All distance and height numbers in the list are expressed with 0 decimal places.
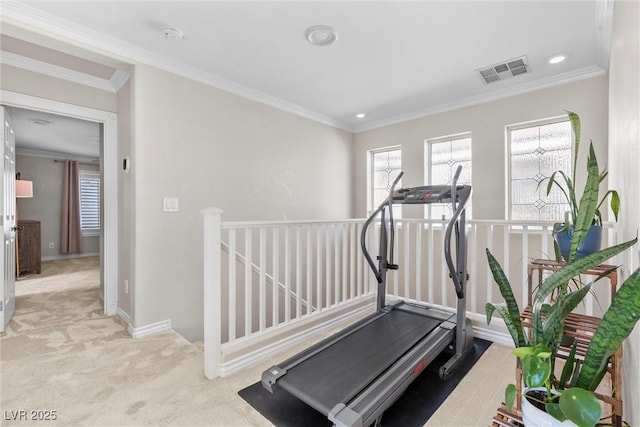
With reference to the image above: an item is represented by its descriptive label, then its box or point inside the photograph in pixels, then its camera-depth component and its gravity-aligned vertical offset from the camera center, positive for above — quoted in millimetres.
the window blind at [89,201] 7113 +235
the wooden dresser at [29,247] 5016 -629
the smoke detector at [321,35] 2268 +1404
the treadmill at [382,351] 1519 -952
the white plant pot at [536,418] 797 -591
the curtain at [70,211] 6711 -12
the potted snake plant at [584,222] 1204 -51
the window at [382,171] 4516 +621
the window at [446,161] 3787 +665
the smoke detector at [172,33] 2262 +1398
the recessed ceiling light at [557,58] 2639 +1393
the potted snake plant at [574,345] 737 -417
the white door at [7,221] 2605 -96
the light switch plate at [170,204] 2744 +62
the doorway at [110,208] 3061 +21
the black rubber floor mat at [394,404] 1589 -1134
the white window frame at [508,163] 3361 +557
